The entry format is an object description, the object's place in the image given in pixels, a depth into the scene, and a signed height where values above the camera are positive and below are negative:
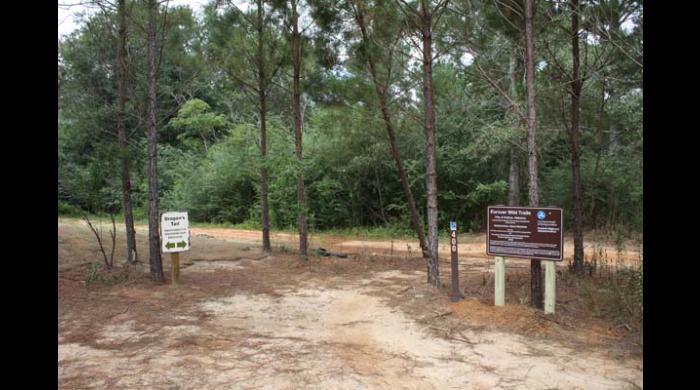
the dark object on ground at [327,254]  12.16 -1.39
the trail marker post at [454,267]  6.43 -0.92
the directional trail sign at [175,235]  7.83 -0.58
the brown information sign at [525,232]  5.75 -0.43
